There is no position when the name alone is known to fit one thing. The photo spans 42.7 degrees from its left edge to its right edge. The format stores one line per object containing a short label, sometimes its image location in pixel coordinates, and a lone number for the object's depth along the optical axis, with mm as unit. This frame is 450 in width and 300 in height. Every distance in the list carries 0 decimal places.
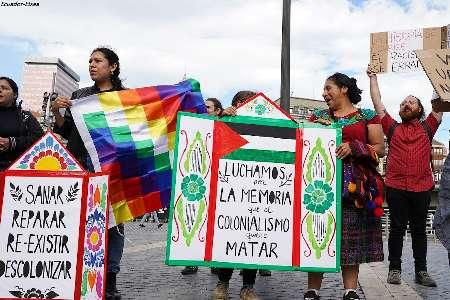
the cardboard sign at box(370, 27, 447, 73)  5770
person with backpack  5734
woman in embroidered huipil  4211
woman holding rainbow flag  4434
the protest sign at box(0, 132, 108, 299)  3646
